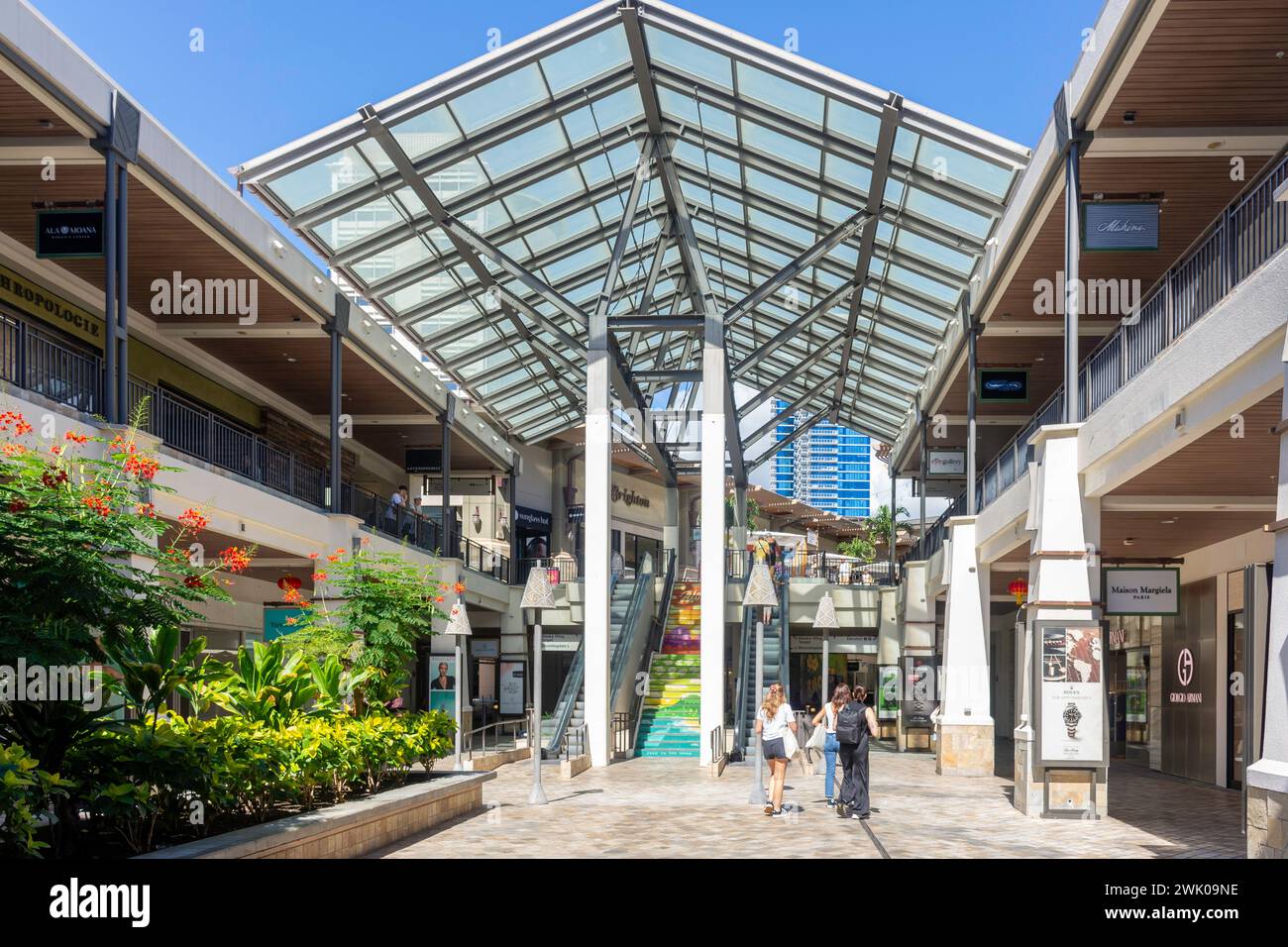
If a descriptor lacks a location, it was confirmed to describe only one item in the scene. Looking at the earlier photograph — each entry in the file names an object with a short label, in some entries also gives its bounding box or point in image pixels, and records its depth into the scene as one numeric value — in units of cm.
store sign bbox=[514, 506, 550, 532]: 4966
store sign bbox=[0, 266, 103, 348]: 1966
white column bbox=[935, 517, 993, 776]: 2436
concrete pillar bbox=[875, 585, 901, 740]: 3644
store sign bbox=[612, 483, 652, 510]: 5464
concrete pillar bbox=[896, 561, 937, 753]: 3219
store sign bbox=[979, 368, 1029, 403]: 2386
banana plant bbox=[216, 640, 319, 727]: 1312
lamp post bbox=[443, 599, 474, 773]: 2394
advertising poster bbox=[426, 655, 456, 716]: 2919
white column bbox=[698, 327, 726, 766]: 2547
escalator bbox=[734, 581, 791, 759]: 2766
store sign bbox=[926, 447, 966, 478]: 3300
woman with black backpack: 1703
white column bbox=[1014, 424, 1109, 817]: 1656
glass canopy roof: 2288
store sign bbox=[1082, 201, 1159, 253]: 1616
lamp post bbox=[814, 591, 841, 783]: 2428
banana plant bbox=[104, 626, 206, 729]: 1049
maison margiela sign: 1705
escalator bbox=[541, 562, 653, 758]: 2768
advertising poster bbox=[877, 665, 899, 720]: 3531
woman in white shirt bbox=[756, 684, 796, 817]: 1725
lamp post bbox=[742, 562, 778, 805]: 1969
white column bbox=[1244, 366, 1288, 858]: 907
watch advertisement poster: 1648
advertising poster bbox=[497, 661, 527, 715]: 3812
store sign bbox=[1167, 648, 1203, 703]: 2408
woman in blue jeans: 1862
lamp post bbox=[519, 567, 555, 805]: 1947
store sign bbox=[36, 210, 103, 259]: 1689
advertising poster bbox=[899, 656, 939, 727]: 3178
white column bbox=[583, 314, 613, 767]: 2569
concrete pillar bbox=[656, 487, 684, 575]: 4219
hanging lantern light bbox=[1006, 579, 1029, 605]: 2797
